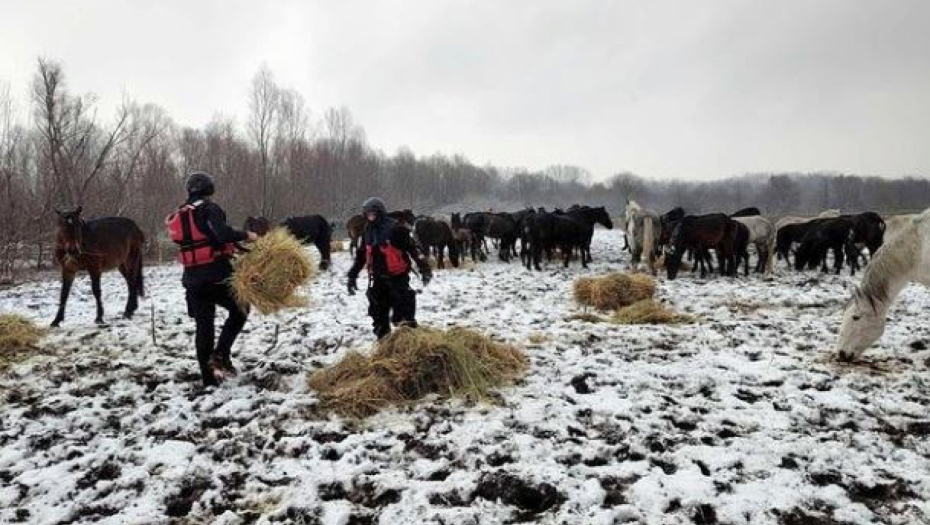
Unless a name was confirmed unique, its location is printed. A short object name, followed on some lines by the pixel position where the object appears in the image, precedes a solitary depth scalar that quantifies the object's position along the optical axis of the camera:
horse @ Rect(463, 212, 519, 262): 17.47
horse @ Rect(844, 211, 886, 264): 14.12
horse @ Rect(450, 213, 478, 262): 17.42
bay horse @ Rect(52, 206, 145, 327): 7.59
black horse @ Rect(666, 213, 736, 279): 12.72
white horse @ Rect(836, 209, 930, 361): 5.59
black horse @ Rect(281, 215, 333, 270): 15.36
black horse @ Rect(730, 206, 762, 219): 18.75
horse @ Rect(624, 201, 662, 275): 14.23
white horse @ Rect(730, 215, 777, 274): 14.33
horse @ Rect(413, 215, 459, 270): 15.34
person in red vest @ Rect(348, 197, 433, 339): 5.66
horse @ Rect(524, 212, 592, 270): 15.05
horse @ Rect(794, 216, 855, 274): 13.64
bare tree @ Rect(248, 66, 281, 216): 32.62
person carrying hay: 4.97
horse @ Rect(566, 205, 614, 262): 18.84
